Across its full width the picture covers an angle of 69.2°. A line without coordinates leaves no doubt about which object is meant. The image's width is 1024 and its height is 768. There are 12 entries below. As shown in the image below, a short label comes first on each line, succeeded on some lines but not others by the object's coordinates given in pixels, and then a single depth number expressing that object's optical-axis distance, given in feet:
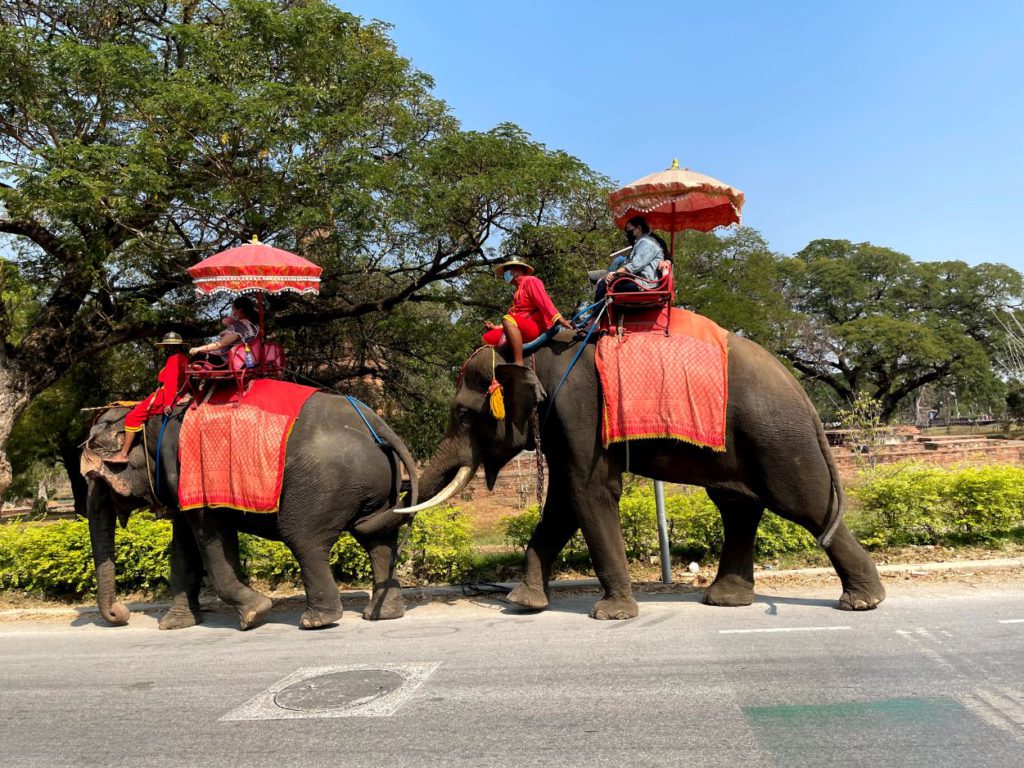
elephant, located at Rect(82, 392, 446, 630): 19.25
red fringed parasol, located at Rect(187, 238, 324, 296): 20.29
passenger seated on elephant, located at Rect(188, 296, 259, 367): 20.48
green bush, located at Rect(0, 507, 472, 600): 23.93
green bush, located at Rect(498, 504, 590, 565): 24.49
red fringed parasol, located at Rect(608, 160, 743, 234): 18.53
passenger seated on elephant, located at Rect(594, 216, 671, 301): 18.70
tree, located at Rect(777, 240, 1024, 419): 120.16
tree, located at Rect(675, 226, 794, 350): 70.16
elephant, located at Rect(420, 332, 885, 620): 17.78
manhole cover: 13.10
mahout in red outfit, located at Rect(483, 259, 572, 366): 19.53
